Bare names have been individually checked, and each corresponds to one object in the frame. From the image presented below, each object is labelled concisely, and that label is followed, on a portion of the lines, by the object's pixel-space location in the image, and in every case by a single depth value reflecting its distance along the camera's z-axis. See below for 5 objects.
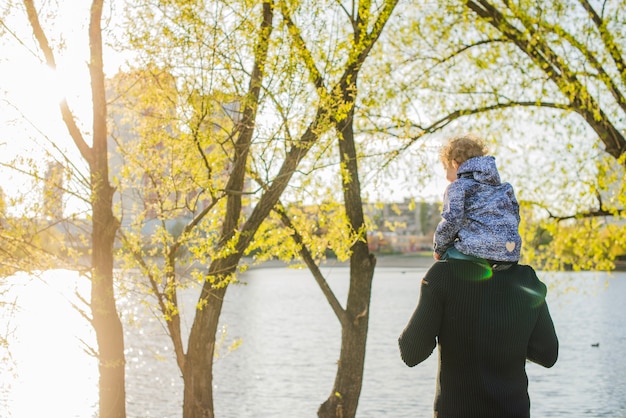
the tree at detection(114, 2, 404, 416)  7.62
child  2.32
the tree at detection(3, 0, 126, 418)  7.60
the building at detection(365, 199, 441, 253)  134.12
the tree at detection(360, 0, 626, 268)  10.22
